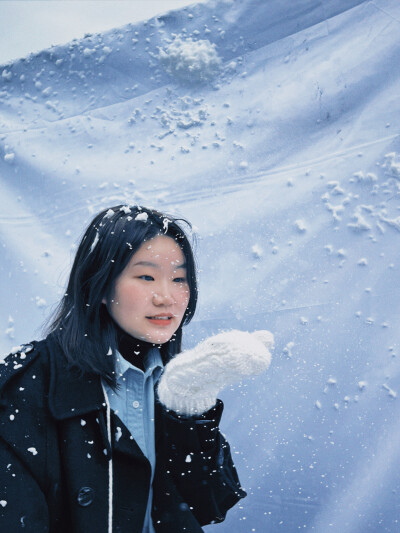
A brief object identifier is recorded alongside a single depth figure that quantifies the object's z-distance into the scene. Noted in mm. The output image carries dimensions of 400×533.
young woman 704
